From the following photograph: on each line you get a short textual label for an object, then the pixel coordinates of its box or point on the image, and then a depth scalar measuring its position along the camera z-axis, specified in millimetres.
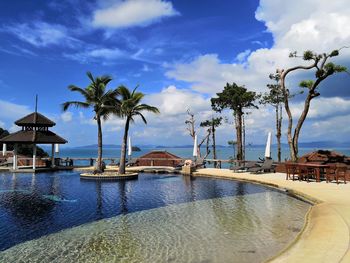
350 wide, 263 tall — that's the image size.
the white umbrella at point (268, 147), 24875
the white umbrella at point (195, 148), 29344
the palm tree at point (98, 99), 25062
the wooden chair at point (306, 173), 18153
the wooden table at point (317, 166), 17078
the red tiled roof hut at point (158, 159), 31609
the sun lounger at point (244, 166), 24422
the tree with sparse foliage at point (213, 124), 38625
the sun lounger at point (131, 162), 32328
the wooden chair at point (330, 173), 16997
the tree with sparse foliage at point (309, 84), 22345
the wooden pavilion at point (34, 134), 29594
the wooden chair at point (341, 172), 16428
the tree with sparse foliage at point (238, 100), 32906
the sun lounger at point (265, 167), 23369
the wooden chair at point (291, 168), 18703
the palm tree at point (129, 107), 24312
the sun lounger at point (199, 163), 27758
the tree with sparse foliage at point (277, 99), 31992
